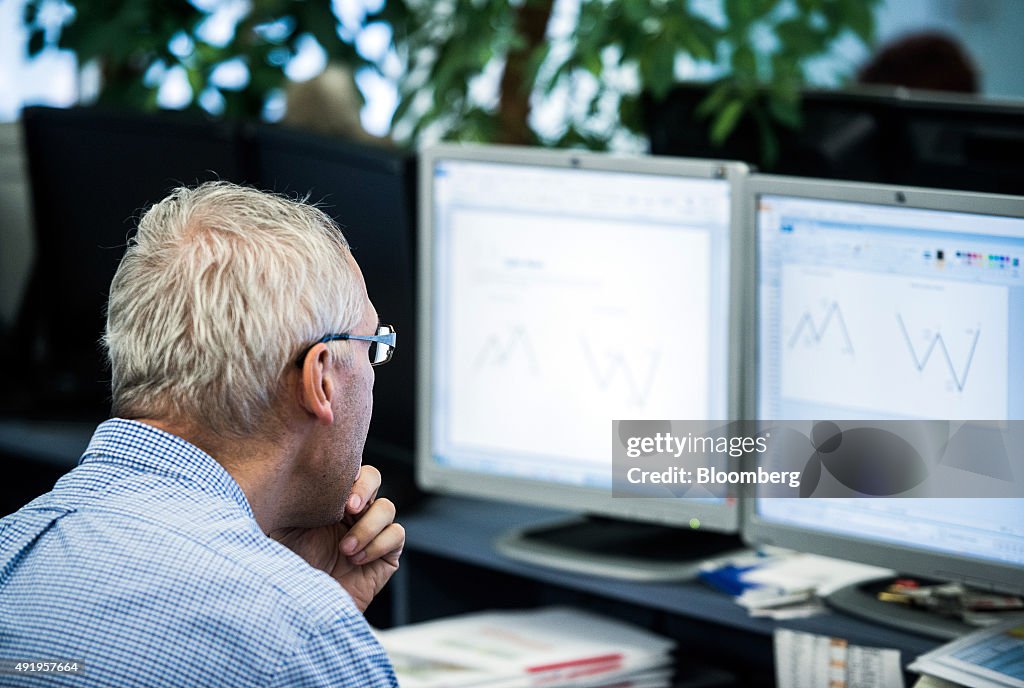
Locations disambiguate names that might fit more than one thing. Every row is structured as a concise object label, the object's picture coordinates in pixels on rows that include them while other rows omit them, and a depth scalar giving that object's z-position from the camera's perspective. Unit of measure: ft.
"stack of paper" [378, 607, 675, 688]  7.09
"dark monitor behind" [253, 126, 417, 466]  8.02
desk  7.10
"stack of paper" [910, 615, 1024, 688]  6.46
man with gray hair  5.66
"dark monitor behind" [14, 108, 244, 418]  8.93
